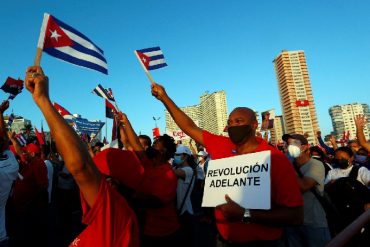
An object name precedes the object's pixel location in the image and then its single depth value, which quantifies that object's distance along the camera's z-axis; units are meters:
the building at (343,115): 162.25
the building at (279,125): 144.00
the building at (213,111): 147.12
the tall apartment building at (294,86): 140.38
